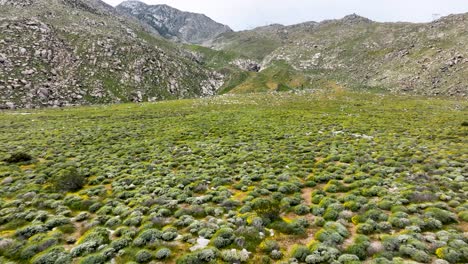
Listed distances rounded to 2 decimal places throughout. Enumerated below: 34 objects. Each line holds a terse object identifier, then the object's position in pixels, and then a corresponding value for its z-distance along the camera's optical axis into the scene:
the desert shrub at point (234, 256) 11.94
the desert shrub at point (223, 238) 13.01
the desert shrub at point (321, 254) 11.59
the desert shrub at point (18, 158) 28.53
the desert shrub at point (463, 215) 14.61
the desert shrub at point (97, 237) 13.56
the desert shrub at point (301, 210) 16.69
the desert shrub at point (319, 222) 14.99
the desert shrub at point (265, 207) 16.08
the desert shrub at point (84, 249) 12.62
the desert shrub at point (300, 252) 12.03
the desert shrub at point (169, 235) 13.75
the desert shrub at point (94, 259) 11.80
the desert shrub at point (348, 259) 11.27
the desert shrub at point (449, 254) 11.13
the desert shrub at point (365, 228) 13.87
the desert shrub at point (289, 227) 14.39
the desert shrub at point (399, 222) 14.26
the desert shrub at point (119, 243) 13.10
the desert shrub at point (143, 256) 12.05
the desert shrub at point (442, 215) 14.55
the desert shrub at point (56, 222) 15.45
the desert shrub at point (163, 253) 12.25
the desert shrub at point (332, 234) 13.08
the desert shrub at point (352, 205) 16.41
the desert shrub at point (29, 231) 14.42
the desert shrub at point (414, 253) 11.26
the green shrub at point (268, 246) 12.74
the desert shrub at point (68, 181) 21.16
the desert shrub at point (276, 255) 12.22
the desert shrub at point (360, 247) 11.90
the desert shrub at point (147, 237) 13.34
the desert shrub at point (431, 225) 13.95
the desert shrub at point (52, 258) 12.06
